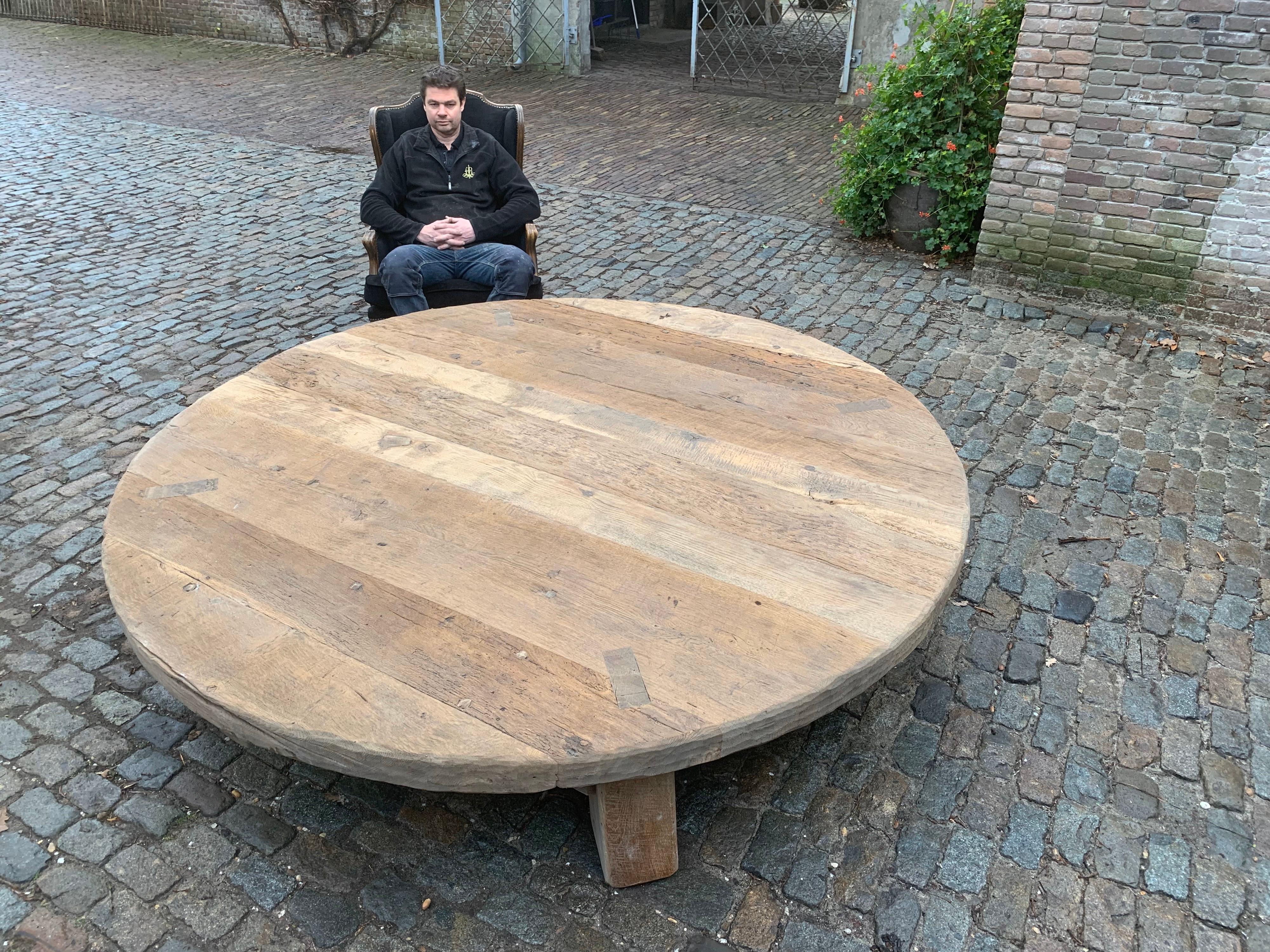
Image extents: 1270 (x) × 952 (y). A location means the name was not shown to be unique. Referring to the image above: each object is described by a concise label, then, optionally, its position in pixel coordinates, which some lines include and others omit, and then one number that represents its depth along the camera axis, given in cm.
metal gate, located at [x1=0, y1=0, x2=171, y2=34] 1319
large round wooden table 176
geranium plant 554
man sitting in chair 415
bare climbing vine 1147
